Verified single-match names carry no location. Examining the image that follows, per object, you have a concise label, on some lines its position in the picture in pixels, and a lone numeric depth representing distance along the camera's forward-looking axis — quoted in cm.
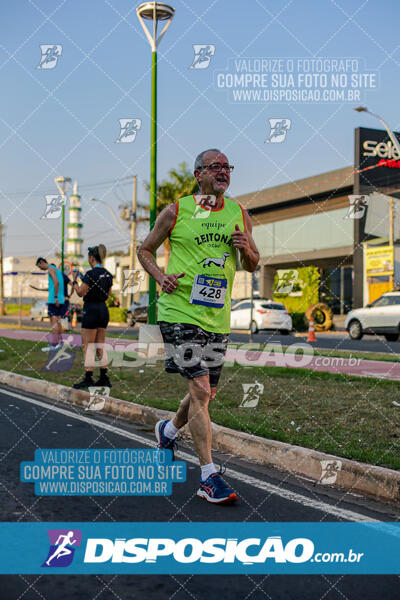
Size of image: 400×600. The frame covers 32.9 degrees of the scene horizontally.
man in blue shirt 1182
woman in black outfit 877
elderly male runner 411
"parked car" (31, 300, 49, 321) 4489
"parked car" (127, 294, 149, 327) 3481
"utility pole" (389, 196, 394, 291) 3145
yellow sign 3145
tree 4125
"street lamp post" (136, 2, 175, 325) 1262
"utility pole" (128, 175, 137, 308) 4021
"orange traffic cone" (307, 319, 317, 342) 2085
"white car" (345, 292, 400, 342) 2167
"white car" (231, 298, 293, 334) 2664
